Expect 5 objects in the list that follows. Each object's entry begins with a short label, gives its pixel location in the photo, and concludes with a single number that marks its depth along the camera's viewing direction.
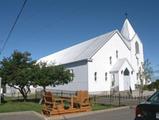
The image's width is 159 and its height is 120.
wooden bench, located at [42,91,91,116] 9.84
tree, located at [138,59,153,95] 15.08
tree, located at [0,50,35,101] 14.48
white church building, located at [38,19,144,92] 21.86
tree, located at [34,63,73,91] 13.65
